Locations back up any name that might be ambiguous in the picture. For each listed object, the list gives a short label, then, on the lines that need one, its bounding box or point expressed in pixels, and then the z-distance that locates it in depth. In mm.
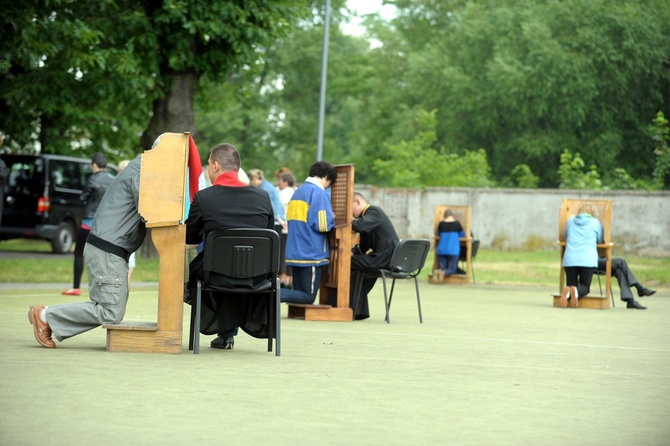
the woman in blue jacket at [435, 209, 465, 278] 26844
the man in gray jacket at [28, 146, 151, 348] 10445
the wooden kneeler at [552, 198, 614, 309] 20328
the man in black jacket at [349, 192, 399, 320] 15805
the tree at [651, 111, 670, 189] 48219
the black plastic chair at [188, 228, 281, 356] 10359
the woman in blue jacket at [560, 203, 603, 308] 19781
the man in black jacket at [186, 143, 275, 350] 10570
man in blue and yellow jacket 15016
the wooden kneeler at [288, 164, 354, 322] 15477
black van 29875
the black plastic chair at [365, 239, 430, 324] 15492
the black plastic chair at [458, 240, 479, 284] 27938
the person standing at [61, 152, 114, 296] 17422
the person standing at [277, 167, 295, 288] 21062
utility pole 30750
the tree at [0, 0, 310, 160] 25156
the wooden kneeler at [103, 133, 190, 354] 10375
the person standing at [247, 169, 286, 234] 20531
